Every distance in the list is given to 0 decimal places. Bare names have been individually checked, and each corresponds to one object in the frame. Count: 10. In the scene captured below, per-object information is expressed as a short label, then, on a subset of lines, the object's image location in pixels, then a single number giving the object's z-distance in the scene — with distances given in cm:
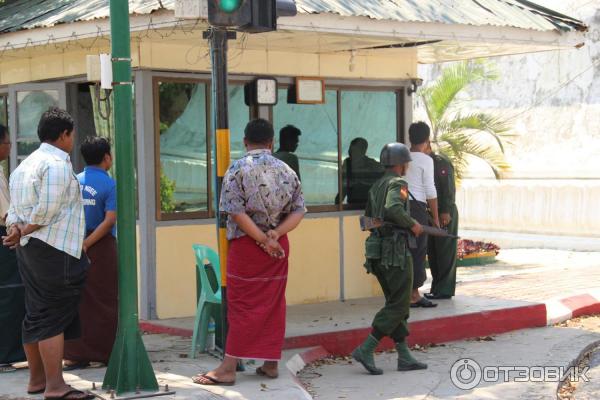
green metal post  696
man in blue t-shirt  774
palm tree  1777
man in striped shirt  682
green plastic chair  841
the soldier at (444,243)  1108
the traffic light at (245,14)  719
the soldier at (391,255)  817
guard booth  944
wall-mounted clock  1059
